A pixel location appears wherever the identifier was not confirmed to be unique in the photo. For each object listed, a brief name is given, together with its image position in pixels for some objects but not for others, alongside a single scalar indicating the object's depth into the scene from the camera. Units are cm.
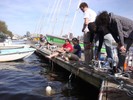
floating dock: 269
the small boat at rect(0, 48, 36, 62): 916
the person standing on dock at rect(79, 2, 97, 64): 473
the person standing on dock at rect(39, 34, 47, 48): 1638
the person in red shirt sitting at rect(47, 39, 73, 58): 663
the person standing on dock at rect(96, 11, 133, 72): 325
